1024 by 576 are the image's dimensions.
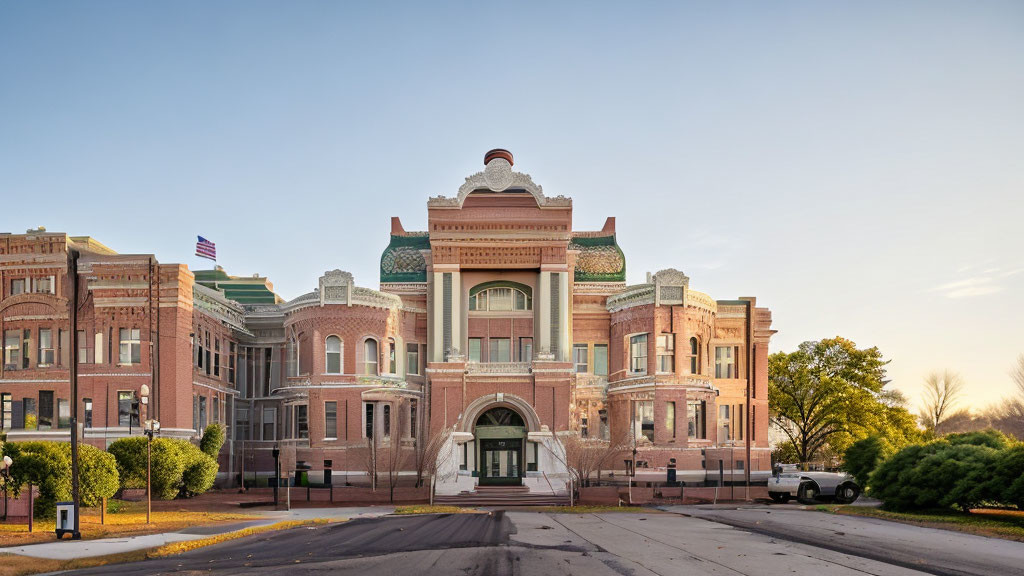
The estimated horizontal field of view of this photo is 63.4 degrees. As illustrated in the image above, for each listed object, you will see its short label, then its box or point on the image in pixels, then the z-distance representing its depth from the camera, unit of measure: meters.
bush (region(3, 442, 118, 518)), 29.02
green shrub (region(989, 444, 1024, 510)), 28.19
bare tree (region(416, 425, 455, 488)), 46.09
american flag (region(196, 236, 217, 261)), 50.69
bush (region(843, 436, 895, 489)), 41.97
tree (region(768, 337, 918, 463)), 59.34
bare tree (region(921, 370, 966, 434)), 76.56
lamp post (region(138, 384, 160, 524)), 30.46
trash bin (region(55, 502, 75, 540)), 25.81
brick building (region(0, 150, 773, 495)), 43.78
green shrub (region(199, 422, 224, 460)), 44.44
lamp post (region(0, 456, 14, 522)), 27.78
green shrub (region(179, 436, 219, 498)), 39.78
